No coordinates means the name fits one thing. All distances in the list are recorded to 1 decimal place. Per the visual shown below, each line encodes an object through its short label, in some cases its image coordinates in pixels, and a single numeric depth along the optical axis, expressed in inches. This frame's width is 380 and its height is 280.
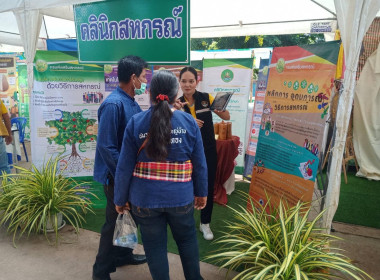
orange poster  97.3
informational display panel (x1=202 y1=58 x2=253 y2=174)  191.8
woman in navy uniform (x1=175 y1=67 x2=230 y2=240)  106.9
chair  238.1
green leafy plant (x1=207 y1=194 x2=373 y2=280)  72.5
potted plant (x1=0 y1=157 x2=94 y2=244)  117.2
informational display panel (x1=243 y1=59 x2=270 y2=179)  179.9
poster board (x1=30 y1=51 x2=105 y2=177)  134.1
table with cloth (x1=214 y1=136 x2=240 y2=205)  161.8
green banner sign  103.5
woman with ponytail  65.3
